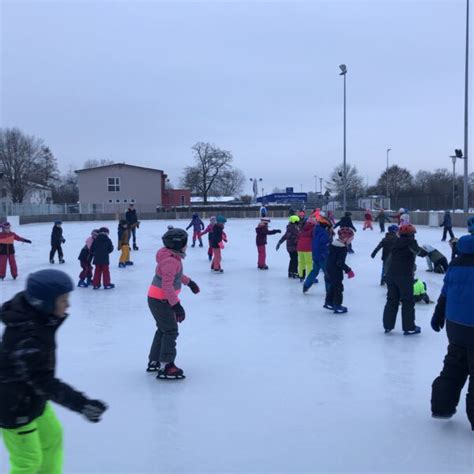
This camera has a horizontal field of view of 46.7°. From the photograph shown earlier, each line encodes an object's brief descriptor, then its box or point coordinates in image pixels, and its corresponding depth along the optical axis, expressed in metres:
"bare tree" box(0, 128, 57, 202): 68.06
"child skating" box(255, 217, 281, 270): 13.72
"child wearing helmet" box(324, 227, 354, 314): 8.44
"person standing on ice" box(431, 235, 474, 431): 3.96
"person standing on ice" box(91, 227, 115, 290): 11.19
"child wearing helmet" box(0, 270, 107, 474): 2.47
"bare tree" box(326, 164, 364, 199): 83.14
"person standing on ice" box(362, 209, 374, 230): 30.06
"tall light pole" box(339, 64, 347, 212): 37.53
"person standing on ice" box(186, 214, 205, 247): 20.45
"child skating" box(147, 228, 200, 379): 5.05
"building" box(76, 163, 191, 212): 67.12
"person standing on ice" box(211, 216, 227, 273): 13.70
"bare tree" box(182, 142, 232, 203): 76.94
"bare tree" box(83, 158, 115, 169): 119.75
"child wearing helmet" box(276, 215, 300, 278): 12.65
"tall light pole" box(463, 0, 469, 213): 27.77
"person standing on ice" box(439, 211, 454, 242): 20.98
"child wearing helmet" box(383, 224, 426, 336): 6.71
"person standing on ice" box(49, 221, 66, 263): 15.46
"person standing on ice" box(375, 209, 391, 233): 27.30
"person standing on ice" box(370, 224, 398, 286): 10.39
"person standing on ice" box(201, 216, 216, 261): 14.50
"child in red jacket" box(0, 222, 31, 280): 12.79
